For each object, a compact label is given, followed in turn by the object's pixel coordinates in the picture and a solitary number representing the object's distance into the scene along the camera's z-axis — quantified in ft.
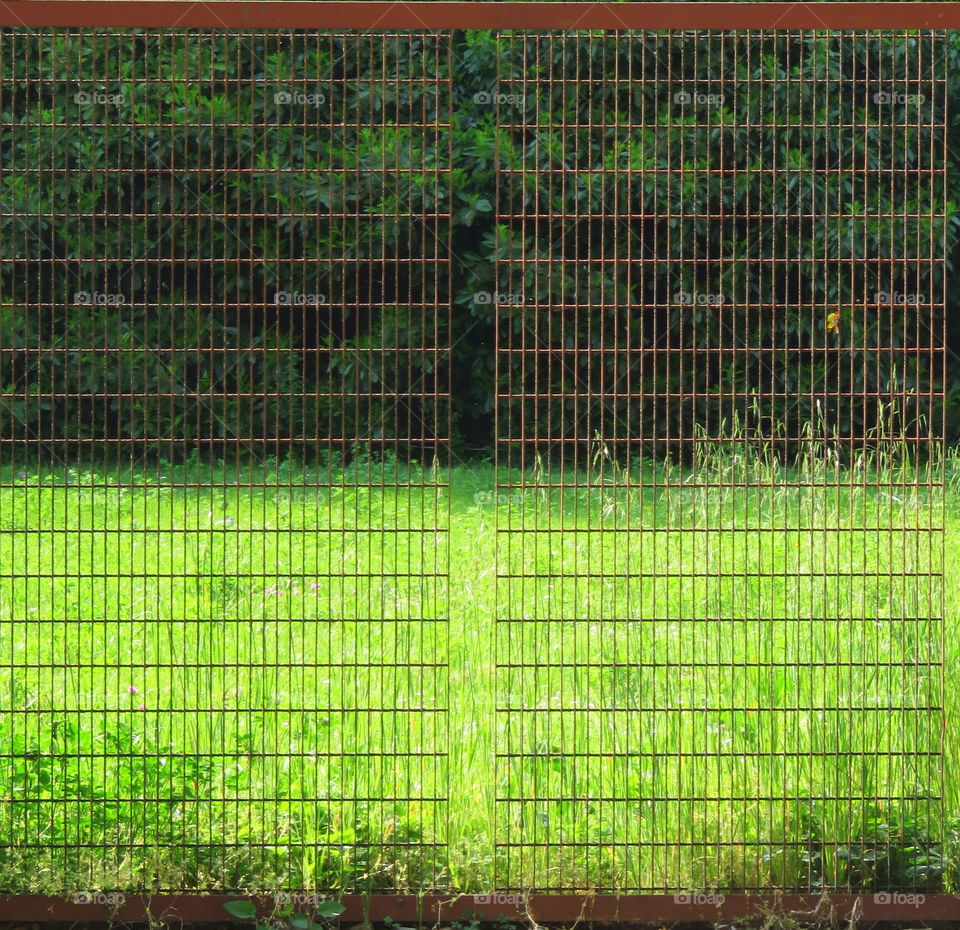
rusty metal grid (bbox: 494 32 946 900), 20.22
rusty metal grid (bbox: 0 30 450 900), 20.51
